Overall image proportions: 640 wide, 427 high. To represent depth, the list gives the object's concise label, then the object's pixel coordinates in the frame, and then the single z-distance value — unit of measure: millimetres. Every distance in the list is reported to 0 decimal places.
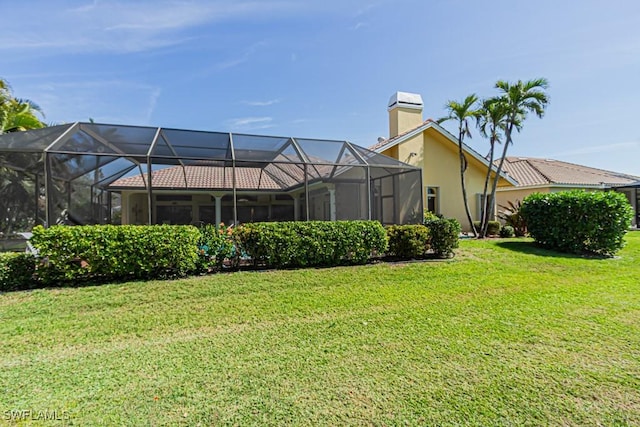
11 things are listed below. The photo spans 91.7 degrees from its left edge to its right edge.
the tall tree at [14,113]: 10438
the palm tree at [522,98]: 11875
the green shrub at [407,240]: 8203
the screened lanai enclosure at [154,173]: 6633
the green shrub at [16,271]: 5543
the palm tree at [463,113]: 12594
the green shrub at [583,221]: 9273
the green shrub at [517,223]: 13633
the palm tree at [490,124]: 12406
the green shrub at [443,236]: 8523
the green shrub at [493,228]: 14213
